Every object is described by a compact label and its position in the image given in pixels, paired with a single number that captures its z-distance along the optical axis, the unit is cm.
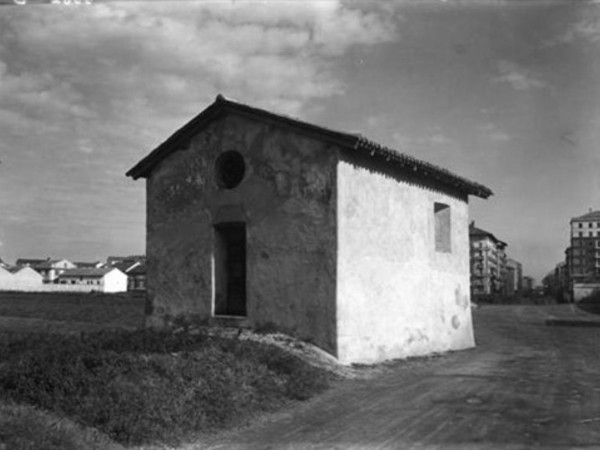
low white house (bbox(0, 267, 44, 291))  8669
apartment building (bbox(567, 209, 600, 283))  11375
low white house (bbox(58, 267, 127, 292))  10481
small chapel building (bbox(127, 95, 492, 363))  1269
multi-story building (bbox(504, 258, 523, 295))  13975
